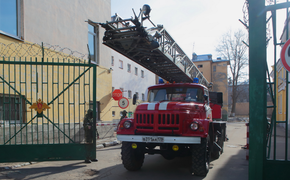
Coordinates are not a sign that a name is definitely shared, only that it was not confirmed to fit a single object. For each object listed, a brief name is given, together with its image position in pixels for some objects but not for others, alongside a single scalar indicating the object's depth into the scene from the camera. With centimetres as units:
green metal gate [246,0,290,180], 338
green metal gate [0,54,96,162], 606
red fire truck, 545
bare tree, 4325
